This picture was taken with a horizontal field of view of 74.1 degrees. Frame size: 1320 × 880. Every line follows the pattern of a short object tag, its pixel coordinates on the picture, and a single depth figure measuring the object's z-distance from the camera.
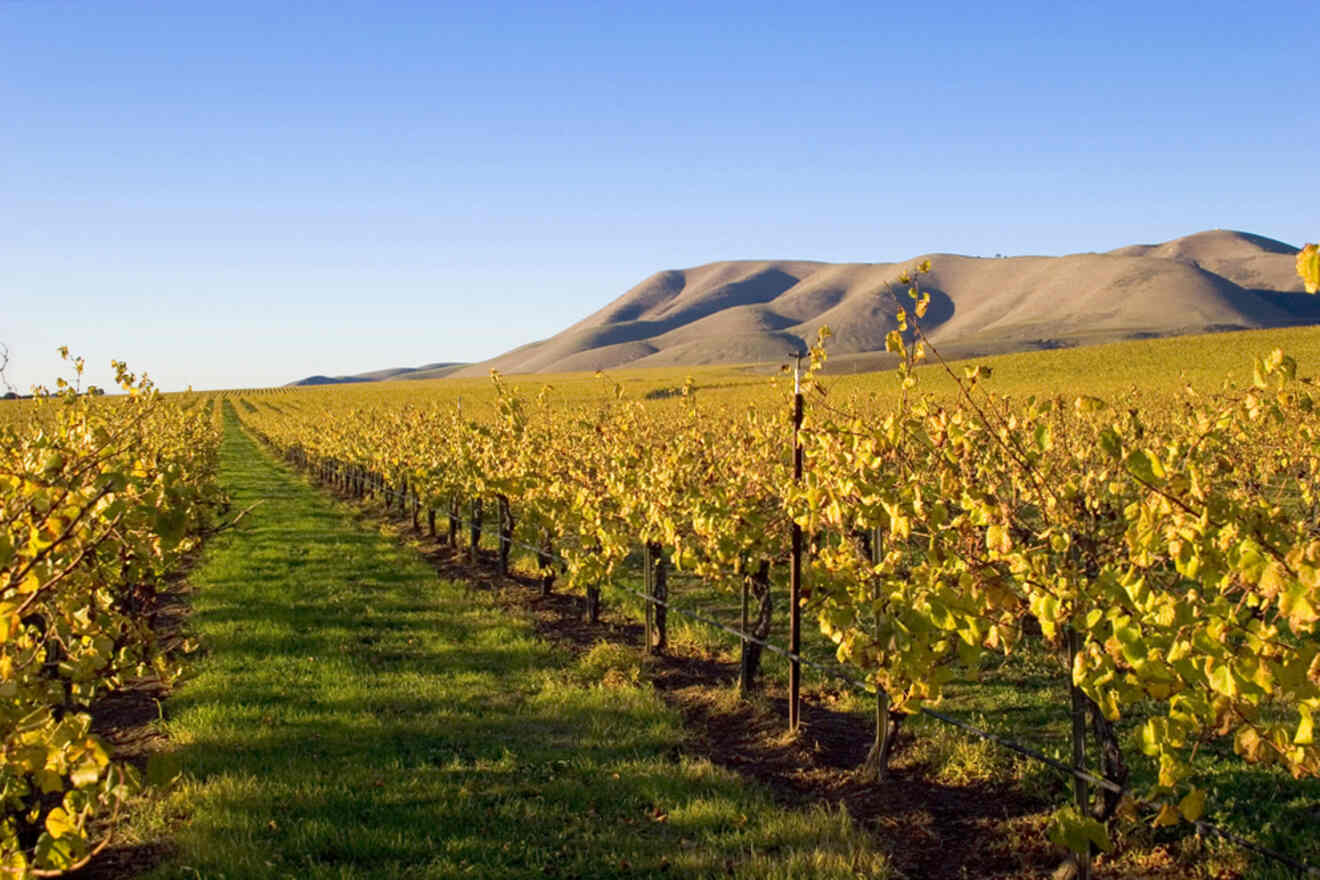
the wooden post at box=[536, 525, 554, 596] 12.37
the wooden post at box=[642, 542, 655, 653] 9.55
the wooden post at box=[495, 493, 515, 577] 13.80
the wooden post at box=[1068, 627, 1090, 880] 4.45
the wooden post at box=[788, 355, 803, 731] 6.97
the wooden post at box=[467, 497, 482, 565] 14.97
